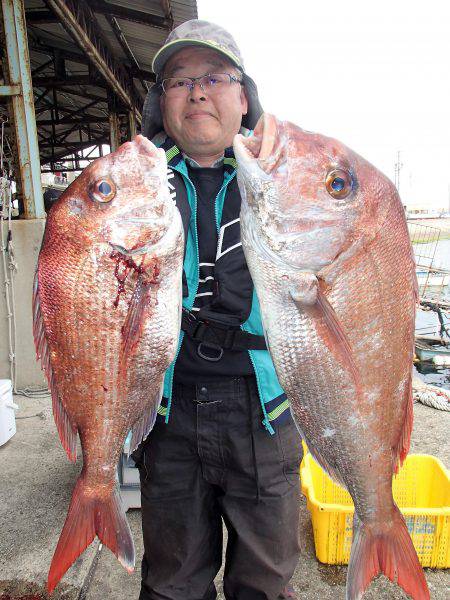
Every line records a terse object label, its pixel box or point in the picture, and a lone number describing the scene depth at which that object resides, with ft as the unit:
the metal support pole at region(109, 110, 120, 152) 33.86
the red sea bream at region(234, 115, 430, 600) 4.65
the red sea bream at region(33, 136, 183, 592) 4.86
